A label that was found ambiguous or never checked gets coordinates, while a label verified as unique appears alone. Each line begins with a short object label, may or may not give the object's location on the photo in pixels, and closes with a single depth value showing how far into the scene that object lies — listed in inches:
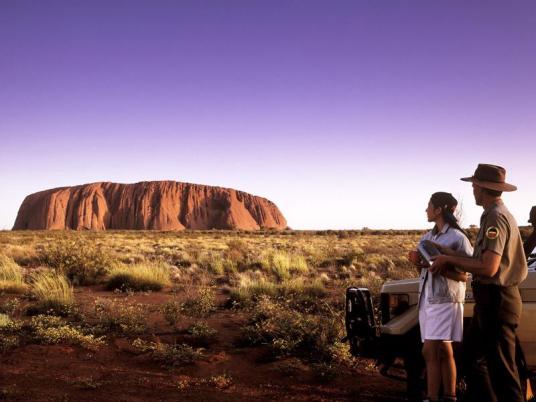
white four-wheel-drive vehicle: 171.0
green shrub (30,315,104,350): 297.0
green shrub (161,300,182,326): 353.7
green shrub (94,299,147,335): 326.3
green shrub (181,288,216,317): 385.7
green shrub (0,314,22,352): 287.6
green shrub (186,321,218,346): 313.1
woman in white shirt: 158.7
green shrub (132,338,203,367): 267.6
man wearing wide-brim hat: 142.6
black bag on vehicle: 188.1
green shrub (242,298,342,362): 281.9
